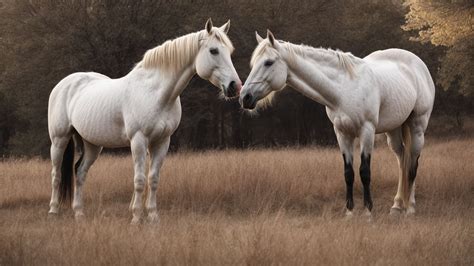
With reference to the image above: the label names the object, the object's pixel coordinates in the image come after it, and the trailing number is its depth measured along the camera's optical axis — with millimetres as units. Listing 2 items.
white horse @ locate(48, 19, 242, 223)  12750
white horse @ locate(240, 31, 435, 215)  13367
